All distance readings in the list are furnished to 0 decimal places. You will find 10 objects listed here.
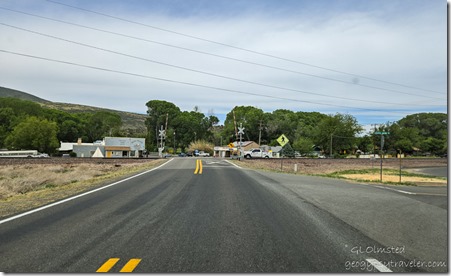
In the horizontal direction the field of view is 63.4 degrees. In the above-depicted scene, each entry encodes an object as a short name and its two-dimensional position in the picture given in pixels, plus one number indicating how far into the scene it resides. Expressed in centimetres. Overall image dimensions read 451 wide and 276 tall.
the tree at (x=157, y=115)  12938
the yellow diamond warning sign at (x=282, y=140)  3303
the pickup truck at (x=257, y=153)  7319
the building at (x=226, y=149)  10376
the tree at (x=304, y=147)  9731
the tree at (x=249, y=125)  13362
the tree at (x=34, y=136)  8275
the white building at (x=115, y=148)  8512
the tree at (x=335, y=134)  10900
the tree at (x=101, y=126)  12756
